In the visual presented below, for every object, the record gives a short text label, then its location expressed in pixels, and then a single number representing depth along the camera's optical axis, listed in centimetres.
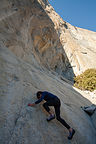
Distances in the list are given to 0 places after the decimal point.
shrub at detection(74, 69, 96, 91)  1855
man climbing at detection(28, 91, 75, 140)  358
